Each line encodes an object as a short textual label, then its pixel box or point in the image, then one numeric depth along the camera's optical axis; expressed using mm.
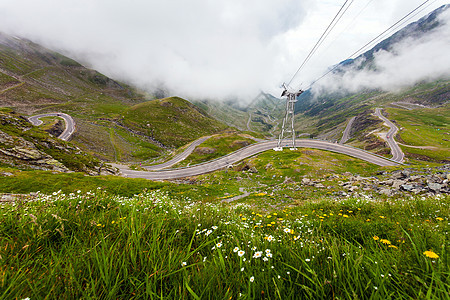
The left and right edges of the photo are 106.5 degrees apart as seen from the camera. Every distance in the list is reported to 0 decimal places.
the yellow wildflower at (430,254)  1761
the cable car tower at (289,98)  56122
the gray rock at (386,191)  16692
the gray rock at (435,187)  15589
